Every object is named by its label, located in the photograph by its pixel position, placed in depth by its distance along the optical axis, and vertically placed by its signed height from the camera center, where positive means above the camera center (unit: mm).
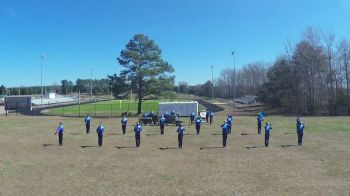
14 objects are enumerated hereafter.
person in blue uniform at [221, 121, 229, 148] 23016 -1305
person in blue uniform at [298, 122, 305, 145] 23766 -1536
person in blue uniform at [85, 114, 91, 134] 31314 -1124
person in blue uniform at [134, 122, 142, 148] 23375 -1368
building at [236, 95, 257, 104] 101906 +2144
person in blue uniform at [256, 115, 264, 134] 30183 -1128
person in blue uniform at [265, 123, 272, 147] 23145 -1423
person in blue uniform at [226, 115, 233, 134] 29331 -969
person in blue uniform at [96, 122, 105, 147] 24016 -1471
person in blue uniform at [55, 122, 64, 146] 24562 -1452
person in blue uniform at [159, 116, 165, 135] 29922 -1205
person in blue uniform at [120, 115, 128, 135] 30242 -998
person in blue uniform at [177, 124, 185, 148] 22883 -1472
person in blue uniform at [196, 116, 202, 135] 29327 -1057
